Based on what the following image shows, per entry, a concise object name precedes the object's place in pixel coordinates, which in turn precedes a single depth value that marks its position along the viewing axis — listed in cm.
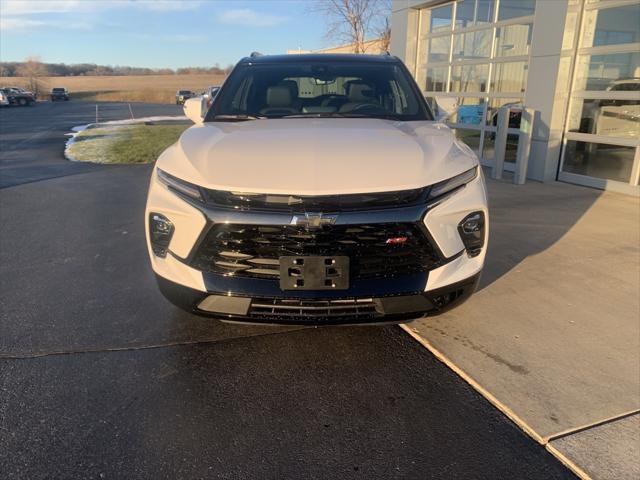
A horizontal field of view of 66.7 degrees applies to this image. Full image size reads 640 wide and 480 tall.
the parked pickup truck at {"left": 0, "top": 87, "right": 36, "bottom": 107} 4623
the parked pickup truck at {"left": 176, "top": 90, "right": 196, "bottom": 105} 4792
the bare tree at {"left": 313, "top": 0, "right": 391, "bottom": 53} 2202
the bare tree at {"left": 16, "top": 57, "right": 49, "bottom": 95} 8498
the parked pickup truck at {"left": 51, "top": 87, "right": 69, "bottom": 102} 5956
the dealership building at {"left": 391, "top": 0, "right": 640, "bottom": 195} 729
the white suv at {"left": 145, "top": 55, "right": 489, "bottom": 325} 238
